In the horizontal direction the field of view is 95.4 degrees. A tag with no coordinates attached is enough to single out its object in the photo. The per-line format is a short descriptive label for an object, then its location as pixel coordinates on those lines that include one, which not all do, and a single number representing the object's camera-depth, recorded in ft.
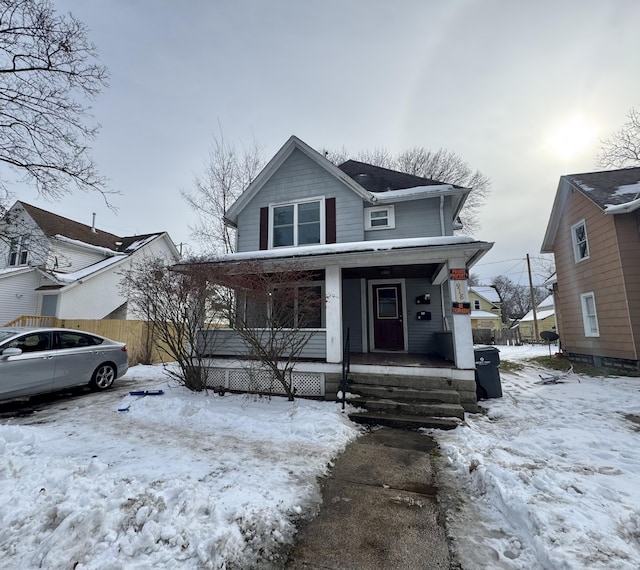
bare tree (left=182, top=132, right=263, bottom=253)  58.23
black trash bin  22.72
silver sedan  18.76
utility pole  79.18
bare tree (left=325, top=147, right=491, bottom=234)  67.26
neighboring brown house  30.45
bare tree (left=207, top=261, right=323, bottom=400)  19.85
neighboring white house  46.34
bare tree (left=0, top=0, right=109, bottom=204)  23.99
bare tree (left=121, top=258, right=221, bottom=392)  20.75
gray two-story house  22.20
